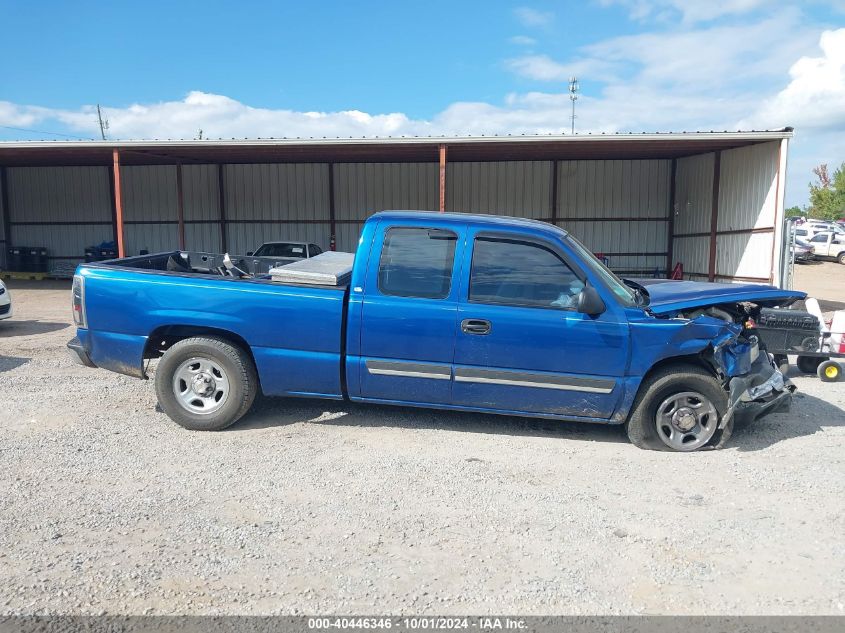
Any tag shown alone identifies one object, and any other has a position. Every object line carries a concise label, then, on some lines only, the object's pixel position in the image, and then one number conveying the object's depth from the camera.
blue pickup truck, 4.81
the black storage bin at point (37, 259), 20.62
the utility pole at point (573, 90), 54.38
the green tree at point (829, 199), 48.62
